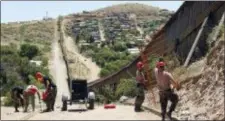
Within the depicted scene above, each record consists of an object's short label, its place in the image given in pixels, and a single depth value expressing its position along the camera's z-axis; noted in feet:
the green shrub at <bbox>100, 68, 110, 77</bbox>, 254.68
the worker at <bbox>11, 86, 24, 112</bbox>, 94.60
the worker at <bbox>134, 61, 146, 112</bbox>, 71.15
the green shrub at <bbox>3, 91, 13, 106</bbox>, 129.51
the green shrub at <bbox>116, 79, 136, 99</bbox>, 111.24
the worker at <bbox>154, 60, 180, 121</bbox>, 58.95
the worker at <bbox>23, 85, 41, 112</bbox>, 90.64
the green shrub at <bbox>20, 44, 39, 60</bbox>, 315.78
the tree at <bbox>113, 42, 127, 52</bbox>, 346.60
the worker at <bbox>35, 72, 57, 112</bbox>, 83.66
